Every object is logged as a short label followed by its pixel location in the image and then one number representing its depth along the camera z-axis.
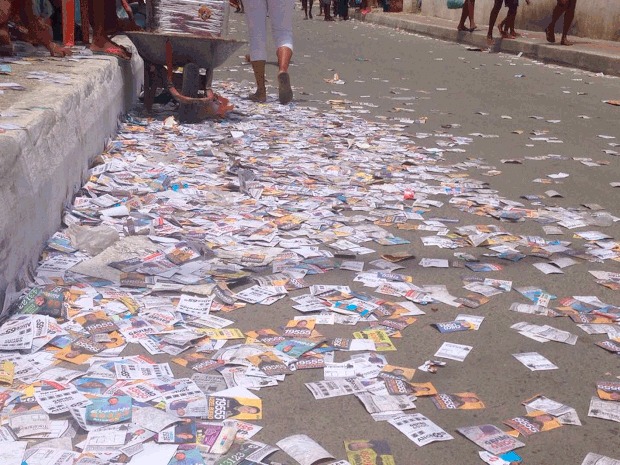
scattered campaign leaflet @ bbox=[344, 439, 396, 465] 2.03
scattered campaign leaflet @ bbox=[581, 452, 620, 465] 2.04
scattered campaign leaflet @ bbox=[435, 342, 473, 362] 2.60
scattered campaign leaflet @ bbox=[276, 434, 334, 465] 2.02
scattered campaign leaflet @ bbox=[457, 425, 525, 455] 2.09
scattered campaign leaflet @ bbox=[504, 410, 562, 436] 2.18
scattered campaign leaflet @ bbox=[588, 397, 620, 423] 2.25
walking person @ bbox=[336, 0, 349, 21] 27.56
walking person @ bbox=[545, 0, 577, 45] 13.20
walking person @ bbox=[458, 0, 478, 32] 16.74
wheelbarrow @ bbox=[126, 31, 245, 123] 5.82
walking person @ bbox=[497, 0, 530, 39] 14.52
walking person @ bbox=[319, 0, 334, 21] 25.59
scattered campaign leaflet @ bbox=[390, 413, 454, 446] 2.13
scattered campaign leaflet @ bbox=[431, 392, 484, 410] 2.29
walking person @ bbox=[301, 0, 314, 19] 26.25
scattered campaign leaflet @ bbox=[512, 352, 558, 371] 2.54
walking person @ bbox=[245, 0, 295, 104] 7.02
